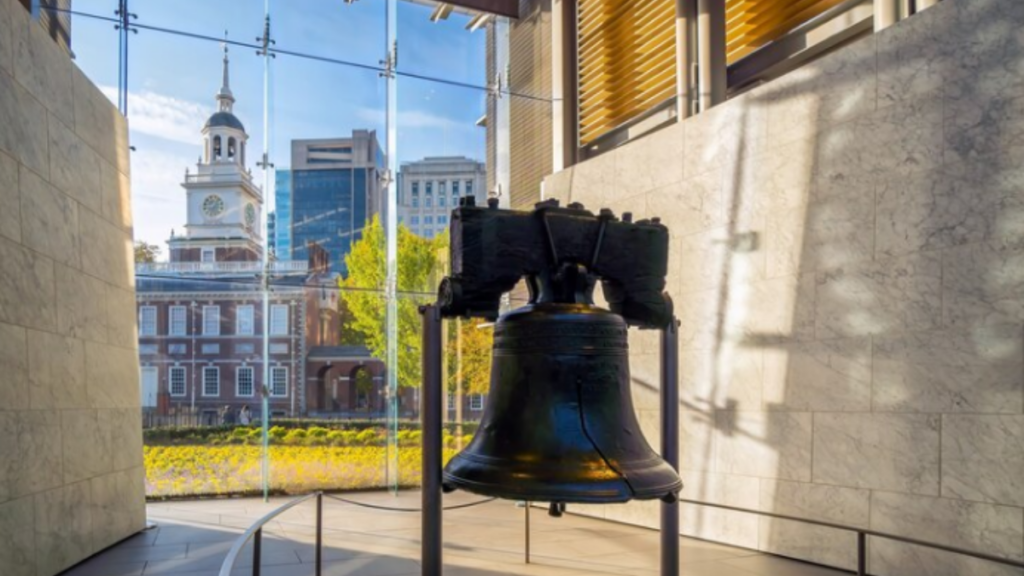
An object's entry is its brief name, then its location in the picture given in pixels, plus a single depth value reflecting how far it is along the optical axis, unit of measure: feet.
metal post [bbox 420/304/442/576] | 10.12
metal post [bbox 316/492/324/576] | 17.18
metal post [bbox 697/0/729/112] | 25.77
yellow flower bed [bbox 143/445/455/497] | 34.76
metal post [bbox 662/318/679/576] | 11.09
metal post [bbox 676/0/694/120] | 26.68
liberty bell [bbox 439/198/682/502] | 8.16
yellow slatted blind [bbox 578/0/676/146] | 28.27
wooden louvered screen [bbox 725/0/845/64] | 23.04
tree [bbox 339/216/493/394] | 39.11
